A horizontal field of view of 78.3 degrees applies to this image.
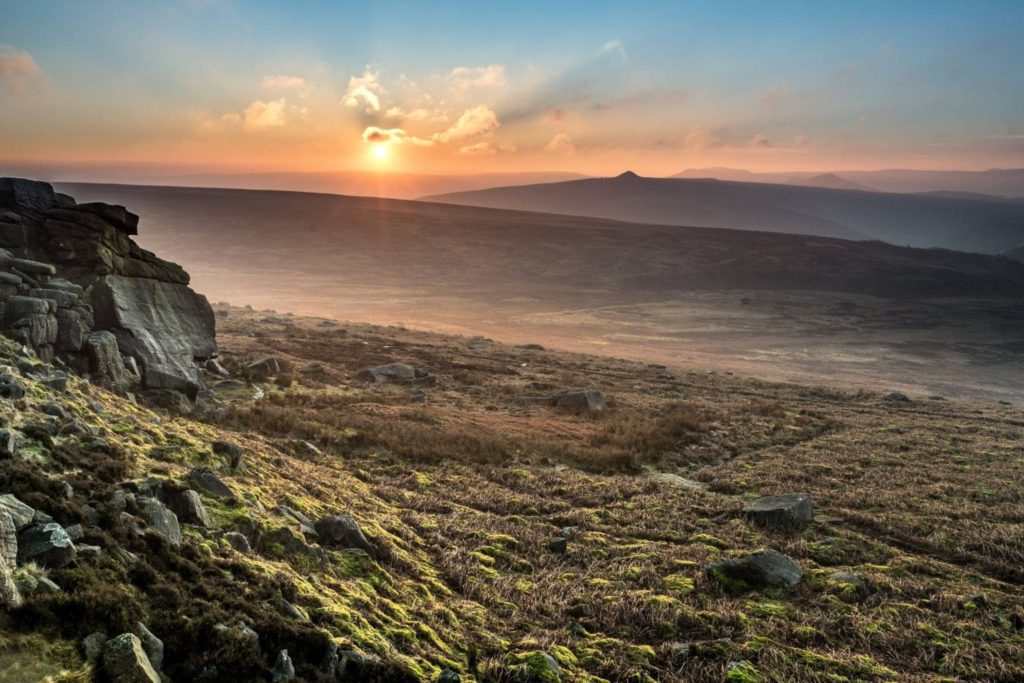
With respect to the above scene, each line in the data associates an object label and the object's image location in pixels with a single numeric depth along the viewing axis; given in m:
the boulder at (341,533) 12.05
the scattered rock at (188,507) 9.90
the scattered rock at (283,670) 6.81
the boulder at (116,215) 24.19
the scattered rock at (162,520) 8.66
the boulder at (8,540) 6.33
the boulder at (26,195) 22.08
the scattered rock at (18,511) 7.09
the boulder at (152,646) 6.34
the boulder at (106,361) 18.45
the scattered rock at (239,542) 9.62
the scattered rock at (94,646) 5.86
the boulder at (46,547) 6.77
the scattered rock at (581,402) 32.81
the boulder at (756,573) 13.33
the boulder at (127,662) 5.78
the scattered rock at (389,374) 35.88
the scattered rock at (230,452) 14.40
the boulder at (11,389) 11.12
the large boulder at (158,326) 21.25
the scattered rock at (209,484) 11.34
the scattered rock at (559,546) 14.70
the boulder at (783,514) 17.16
